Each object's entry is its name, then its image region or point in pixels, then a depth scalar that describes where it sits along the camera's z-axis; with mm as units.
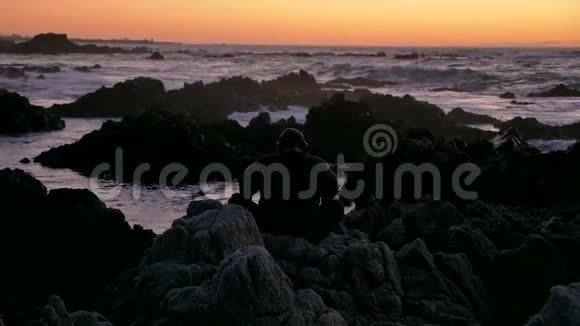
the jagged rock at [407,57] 101325
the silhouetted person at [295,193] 7145
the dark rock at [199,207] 8016
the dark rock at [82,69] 65819
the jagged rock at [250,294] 5457
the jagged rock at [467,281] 7059
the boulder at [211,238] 6699
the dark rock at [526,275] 7426
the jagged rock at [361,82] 55706
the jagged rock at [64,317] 5441
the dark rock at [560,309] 5398
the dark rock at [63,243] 8828
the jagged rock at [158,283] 6395
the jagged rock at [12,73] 52156
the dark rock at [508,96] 42062
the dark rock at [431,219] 8570
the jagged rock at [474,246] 7781
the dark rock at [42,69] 61569
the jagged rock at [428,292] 6609
